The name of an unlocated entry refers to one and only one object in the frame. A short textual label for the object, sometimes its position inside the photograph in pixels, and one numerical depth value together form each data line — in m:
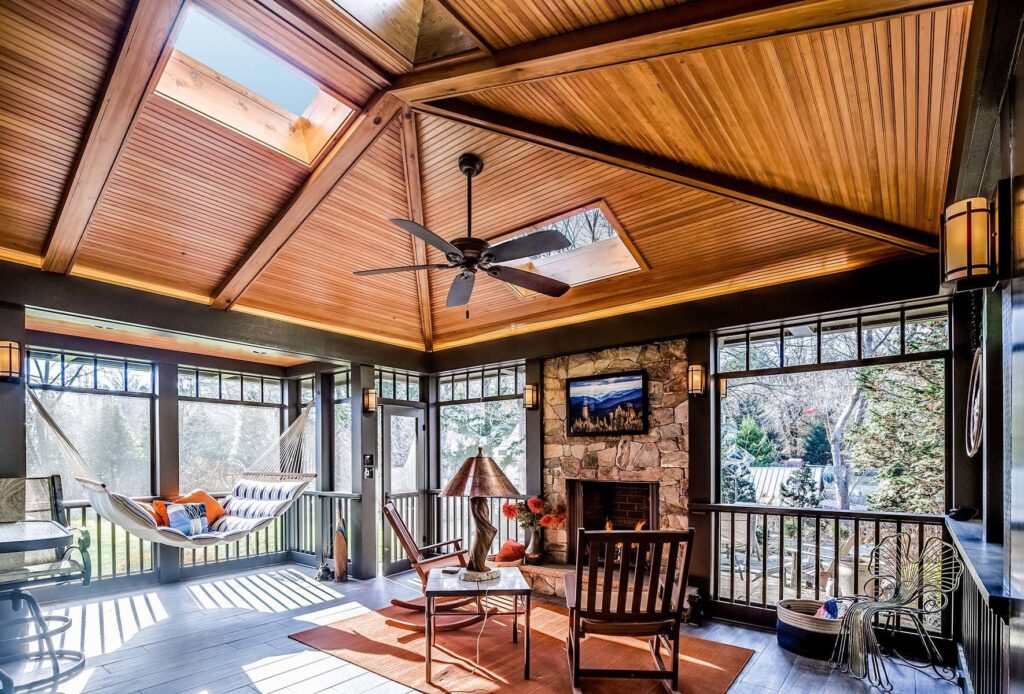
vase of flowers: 5.99
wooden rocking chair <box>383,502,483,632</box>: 4.50
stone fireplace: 5.34
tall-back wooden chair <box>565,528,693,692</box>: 3.45
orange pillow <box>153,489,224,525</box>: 6.54
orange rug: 3.69
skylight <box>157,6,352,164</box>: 3.62
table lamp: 3.91
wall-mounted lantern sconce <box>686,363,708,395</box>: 5.14
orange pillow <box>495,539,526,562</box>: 6.05
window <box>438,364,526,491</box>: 6.93
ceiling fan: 3.60
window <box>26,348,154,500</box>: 5.91
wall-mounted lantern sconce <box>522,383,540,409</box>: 6.46
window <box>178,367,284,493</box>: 7.02
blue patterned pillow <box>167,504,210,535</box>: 6.04
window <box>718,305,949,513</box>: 4.50
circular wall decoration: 3.33
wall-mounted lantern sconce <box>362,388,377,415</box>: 6.78
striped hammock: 4.85
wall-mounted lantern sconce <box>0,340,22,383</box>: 4.09
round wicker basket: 4.02
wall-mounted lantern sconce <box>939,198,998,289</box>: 2.16
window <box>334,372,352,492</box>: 7.18
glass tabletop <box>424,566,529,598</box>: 3.76
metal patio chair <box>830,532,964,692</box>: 3.60
